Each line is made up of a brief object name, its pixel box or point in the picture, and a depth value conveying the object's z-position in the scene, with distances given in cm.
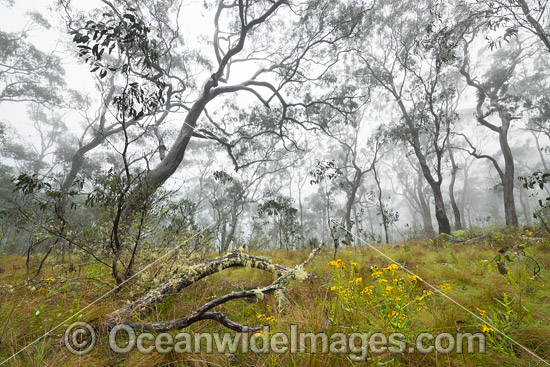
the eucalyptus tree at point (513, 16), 543
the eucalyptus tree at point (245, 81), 661
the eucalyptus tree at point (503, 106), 1051
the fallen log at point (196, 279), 168
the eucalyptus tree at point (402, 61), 1030
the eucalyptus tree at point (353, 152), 1480
